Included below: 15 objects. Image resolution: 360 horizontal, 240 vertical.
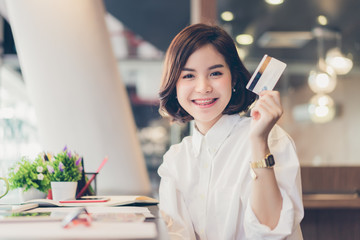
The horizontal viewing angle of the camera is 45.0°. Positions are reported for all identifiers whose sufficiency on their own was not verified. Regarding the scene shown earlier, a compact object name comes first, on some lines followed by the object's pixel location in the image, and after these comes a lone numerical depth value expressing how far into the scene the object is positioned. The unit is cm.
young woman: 119
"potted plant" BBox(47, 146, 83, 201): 152
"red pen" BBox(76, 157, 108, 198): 170
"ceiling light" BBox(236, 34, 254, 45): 490
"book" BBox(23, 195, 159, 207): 135
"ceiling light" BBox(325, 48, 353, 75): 544
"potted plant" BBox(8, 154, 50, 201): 154
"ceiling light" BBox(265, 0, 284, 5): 434
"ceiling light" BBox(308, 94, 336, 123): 616
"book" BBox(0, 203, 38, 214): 118
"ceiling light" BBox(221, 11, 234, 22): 437
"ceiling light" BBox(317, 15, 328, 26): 468
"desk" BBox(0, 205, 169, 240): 80
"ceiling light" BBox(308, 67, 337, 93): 560
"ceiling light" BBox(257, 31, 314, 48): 531
